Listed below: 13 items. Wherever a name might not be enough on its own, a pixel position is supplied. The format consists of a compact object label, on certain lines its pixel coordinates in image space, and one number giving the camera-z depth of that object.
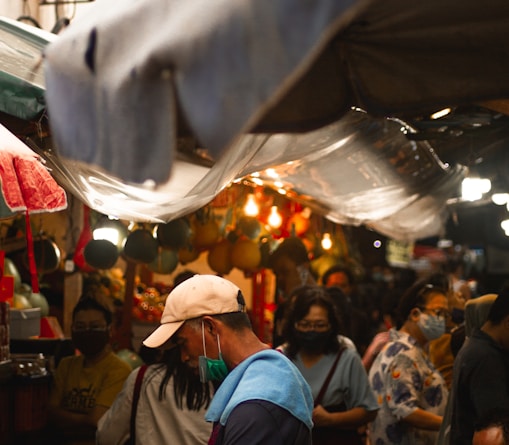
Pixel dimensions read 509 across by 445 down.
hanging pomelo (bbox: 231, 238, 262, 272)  8.33
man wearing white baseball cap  3.15
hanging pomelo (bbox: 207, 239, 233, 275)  8.34
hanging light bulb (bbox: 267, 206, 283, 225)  9.10
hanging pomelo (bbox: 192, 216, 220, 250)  8.05
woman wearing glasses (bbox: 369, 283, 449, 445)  5.79
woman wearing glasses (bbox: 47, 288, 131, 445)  5.56
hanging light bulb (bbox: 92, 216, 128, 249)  7.12
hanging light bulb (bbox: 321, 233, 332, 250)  10.60
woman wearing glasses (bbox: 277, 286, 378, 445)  5.57
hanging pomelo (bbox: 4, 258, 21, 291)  7.16
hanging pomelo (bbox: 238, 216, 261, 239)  8.37
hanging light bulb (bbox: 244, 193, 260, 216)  8.44
